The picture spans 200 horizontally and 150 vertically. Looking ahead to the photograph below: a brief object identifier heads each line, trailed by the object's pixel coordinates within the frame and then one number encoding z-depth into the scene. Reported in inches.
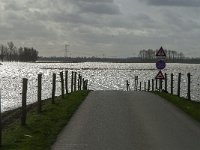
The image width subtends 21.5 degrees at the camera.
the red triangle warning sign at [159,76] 1253.7
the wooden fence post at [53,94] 956.0
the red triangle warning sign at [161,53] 1264.8
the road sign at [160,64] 1260.1
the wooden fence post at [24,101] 620.1
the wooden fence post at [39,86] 771.4
